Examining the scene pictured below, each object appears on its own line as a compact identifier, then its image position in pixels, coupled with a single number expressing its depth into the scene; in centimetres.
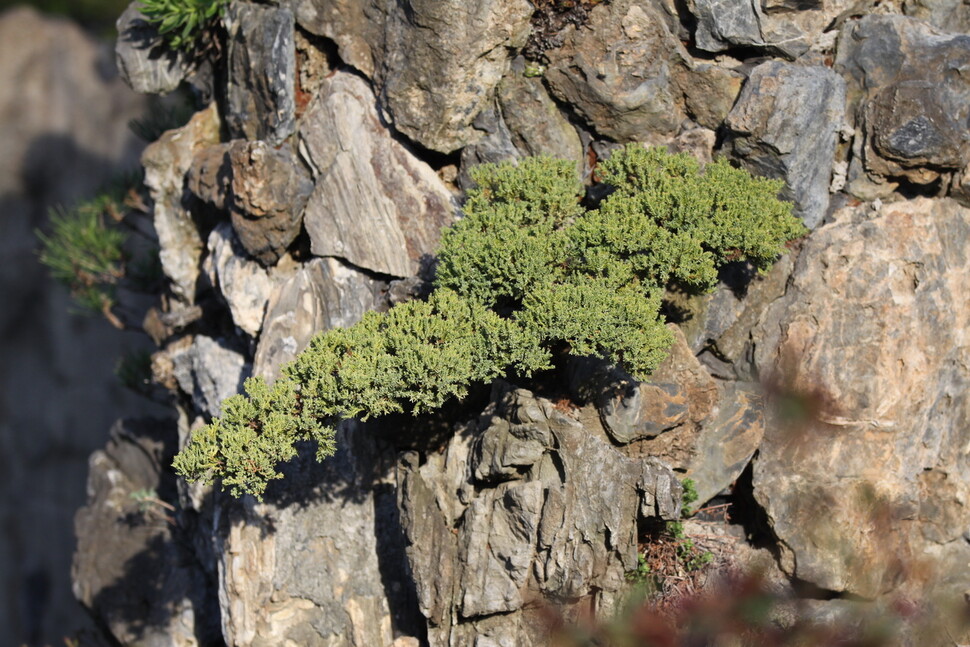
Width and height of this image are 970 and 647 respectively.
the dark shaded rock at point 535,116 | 1045
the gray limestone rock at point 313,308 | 1047
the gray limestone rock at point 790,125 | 965
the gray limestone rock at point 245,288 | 1116
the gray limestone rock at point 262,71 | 1095
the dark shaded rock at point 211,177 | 1135
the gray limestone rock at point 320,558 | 1042
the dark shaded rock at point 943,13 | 1054
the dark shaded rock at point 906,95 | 973
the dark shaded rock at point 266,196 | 1038
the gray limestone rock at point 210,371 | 1150
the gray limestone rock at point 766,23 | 1013
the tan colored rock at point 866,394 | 934
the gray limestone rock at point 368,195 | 1055
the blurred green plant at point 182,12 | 1156
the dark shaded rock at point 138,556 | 1278
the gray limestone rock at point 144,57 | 1250
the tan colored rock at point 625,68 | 1007
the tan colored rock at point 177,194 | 1247
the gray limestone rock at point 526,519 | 864
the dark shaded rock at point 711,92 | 1010
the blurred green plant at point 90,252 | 1451
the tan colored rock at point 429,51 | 998
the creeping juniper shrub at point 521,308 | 824
